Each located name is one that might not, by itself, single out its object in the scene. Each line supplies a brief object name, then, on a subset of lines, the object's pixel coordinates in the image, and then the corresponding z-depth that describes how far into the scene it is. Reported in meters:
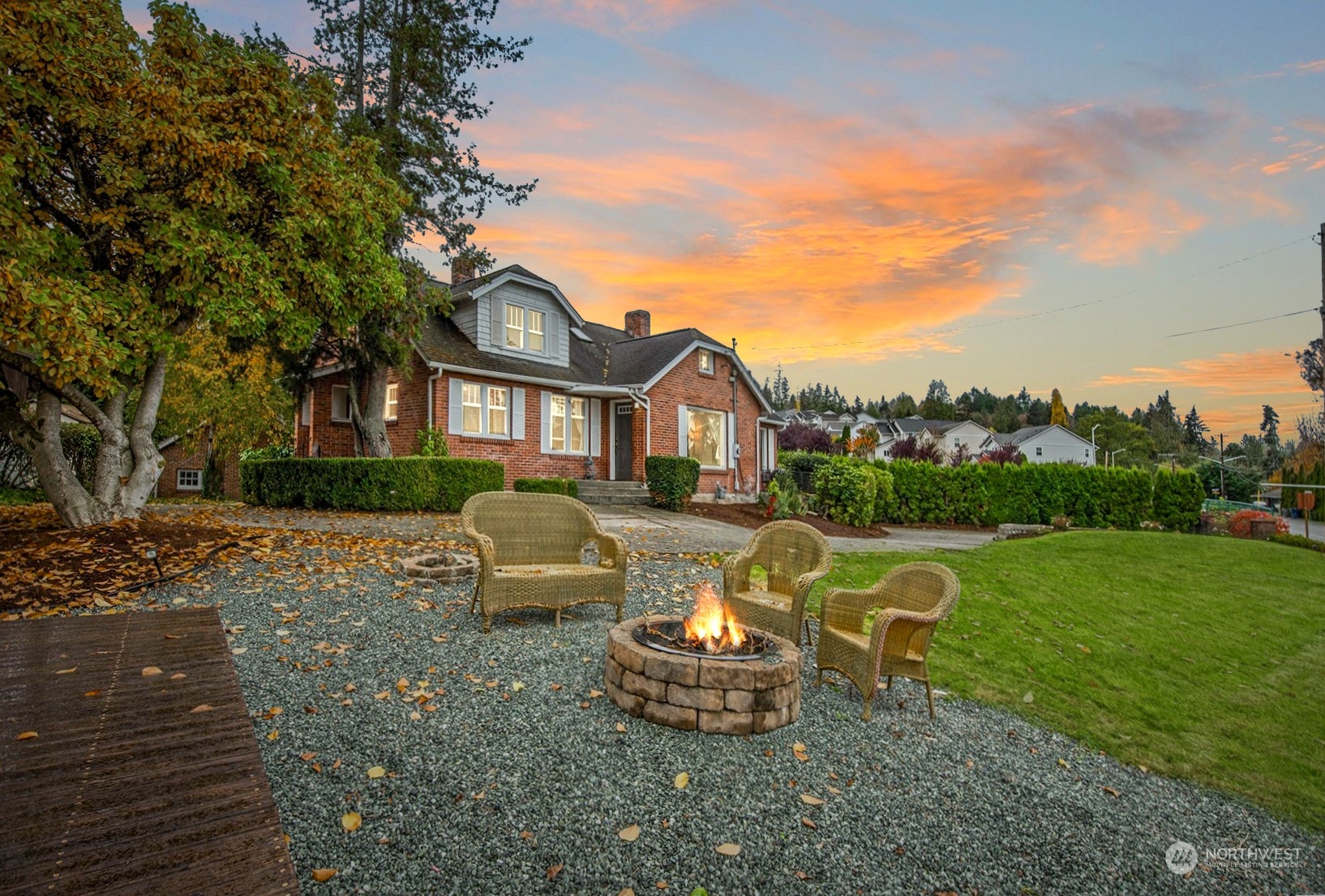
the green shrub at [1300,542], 14.58
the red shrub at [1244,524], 16.08
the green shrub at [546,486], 15.38
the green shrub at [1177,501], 18.83
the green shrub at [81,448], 19.17
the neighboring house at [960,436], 64.88
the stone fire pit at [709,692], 3.67
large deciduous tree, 6.28
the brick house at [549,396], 16.72
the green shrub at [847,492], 15.71
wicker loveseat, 5.27
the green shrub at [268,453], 18.03
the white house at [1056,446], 61.47
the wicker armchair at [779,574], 4.92
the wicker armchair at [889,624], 4.21
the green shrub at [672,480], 15.77
